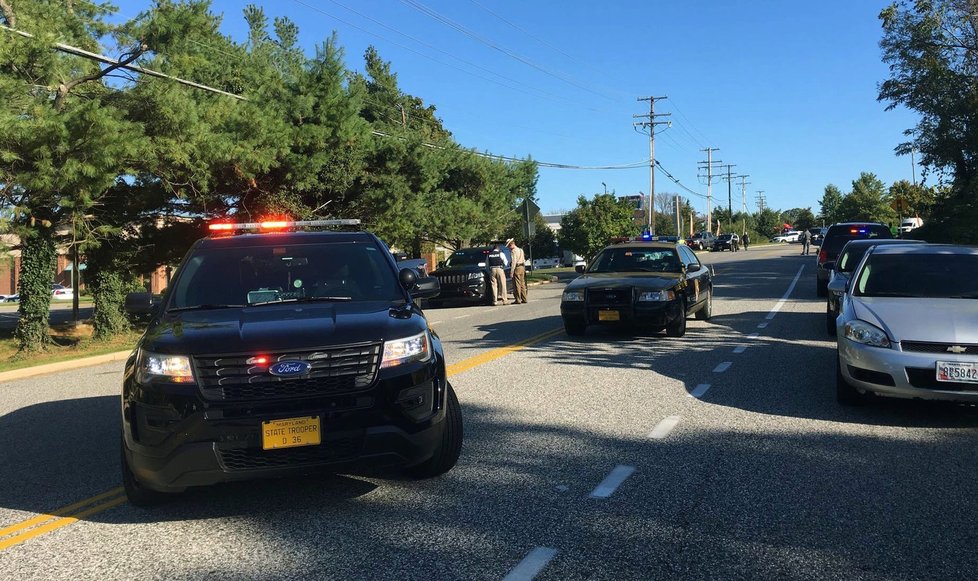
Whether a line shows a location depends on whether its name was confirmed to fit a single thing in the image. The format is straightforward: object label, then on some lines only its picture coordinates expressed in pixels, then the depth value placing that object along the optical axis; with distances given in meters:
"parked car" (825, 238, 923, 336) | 12.77
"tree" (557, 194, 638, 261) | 45.72
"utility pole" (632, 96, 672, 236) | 58.75
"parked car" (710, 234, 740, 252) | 70.31
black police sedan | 12.05
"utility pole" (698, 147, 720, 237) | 91.62
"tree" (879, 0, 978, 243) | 26.28
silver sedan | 6.25
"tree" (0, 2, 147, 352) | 12.81
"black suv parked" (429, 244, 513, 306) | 22.38
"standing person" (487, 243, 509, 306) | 22.52
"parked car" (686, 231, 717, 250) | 73.31
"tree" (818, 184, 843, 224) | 124.56
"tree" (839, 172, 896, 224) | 94.89
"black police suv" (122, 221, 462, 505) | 4.34
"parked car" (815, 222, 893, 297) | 19.61
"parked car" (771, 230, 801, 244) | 110.38
